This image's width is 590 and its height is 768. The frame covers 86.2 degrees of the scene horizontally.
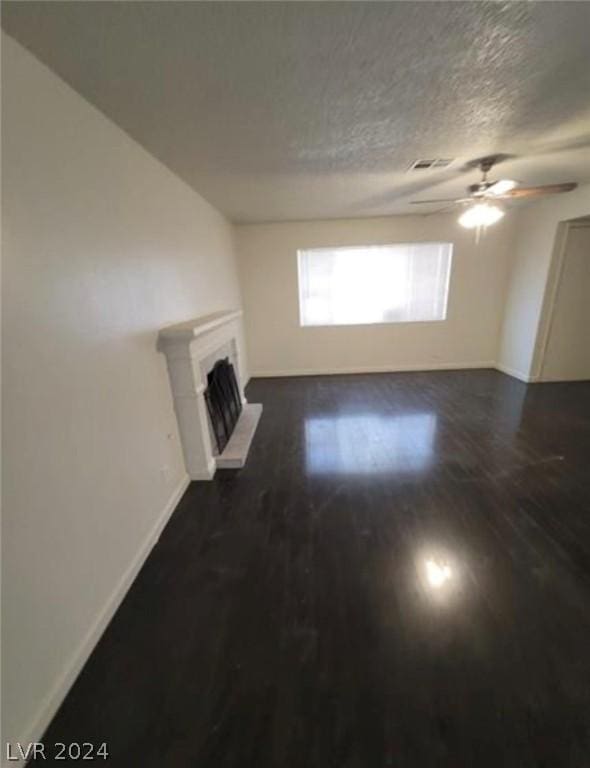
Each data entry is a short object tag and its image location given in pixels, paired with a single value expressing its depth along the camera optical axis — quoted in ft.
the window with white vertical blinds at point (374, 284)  16.17
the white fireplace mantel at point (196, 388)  7.49
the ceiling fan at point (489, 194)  8.60
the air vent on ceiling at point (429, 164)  8.36
